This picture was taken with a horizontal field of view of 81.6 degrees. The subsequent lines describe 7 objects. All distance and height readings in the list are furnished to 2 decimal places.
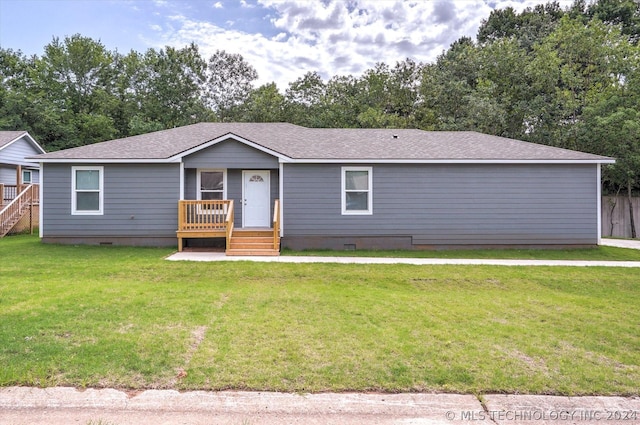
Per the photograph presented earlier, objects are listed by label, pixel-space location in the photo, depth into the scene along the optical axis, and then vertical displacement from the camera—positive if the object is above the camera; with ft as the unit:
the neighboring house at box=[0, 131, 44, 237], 44.87 +5.67
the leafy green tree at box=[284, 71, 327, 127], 83.97 +26.84
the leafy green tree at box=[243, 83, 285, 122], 83.46 +23.82
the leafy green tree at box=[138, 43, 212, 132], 90.43 +31.71
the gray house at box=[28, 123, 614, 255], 36.99 +1.60
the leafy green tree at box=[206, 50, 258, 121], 99.45 +36.26
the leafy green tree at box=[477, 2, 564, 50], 94.08 +55.75
